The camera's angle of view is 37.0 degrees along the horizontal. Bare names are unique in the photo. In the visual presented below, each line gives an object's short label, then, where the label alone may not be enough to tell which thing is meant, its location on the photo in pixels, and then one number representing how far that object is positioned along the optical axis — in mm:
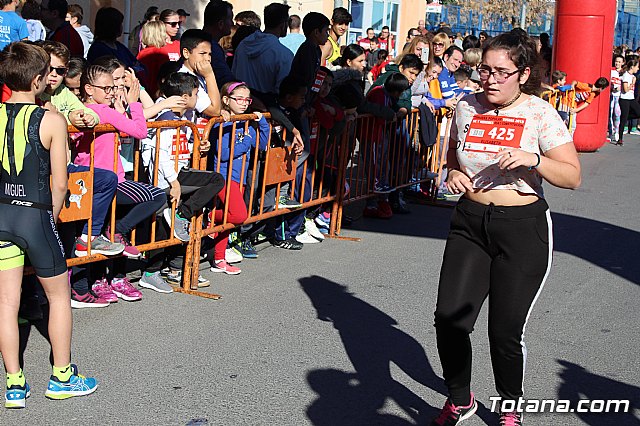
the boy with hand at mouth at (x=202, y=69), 7520
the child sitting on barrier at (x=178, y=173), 6930
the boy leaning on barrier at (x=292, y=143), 8359
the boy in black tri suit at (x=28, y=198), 4652
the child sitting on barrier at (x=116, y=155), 6375
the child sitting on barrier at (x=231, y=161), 7605
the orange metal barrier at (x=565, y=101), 15584
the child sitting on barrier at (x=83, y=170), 6168
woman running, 4473
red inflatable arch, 16734
